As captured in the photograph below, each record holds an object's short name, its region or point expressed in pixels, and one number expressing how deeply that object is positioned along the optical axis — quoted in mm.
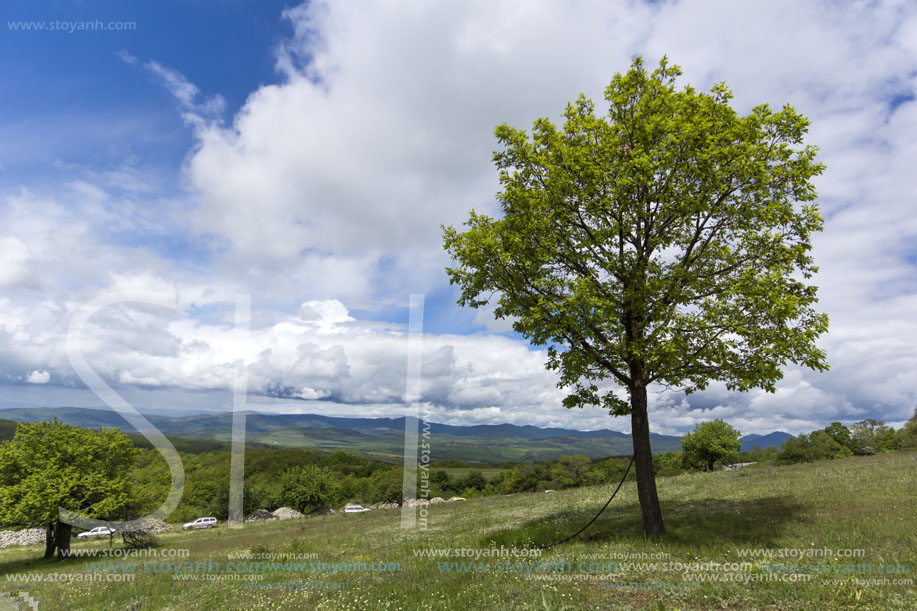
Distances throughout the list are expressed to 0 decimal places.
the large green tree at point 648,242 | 11641
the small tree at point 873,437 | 86688
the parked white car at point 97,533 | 58500
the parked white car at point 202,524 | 67475
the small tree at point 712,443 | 69375
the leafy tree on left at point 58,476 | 30266
